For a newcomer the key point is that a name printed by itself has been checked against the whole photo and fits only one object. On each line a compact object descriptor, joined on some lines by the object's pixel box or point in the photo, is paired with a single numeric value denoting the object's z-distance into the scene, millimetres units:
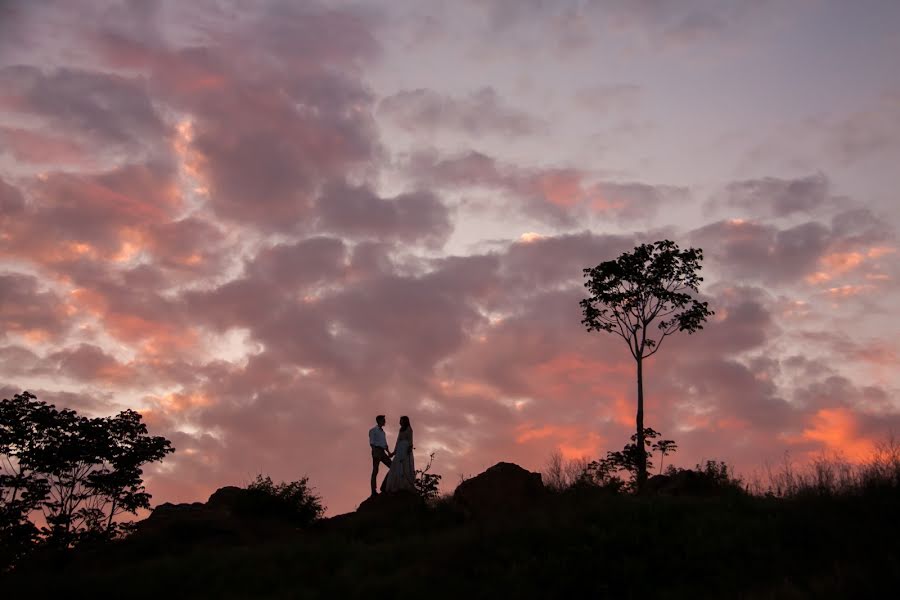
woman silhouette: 25391
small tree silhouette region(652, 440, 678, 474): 28906
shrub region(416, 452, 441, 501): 25344
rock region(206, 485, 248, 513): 27297
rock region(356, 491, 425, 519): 24609
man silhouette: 25844
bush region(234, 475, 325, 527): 27078
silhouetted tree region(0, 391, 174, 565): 26234
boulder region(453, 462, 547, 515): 24598
